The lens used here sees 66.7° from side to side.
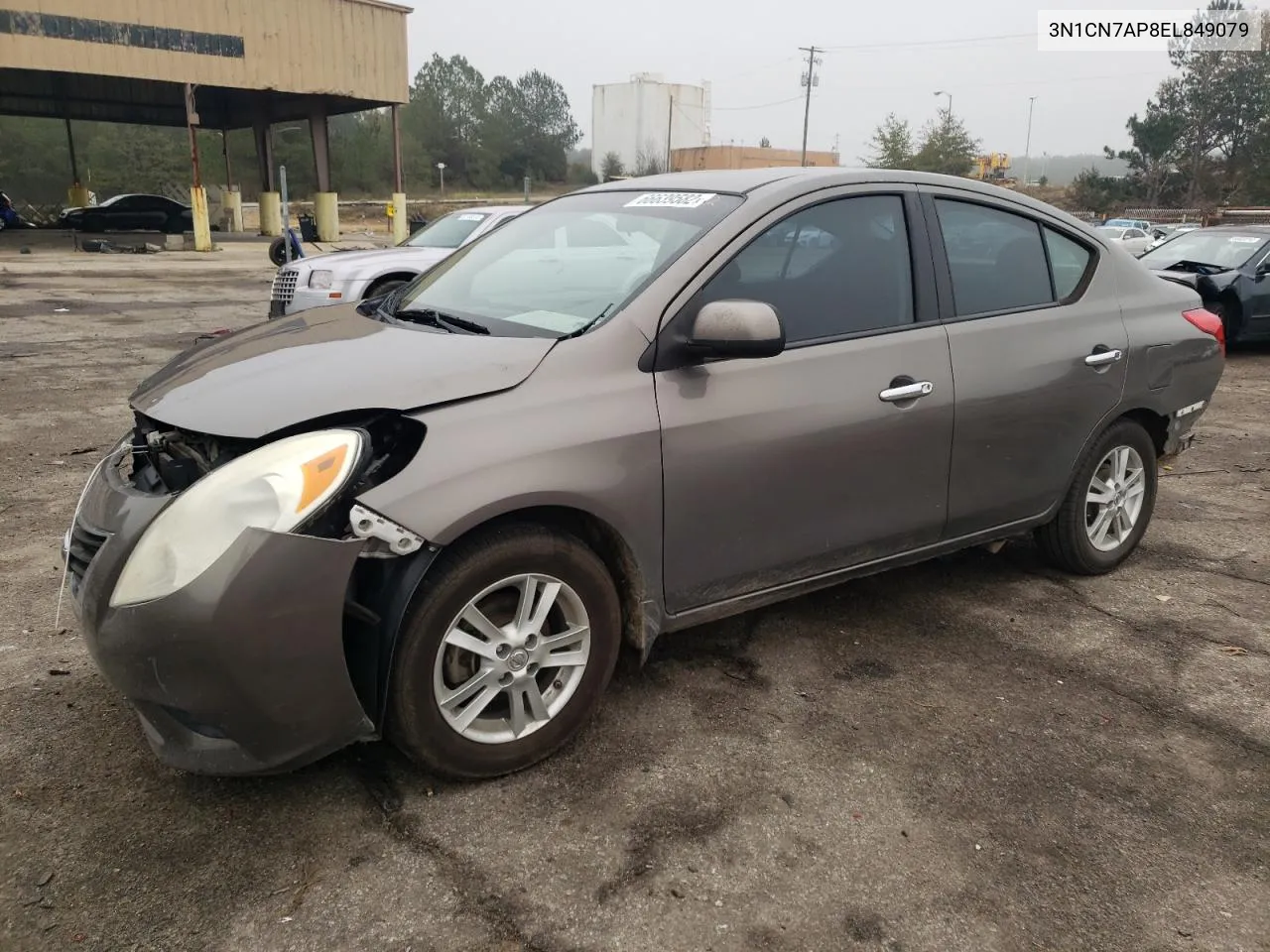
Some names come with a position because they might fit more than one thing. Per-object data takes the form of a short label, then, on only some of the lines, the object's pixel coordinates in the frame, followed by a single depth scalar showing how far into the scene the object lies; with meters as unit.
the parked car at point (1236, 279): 11.03
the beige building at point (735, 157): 69.12
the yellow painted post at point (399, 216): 30.22
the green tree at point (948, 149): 61.12
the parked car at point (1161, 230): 32.77
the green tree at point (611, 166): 91.75
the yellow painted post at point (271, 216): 33.59
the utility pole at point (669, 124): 88.25
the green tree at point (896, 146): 62.03
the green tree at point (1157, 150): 63.25
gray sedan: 2.34
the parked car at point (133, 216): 29.97
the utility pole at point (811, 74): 70.31
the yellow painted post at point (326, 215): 30.52
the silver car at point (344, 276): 9.44
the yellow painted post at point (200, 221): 25.58
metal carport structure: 22.84
